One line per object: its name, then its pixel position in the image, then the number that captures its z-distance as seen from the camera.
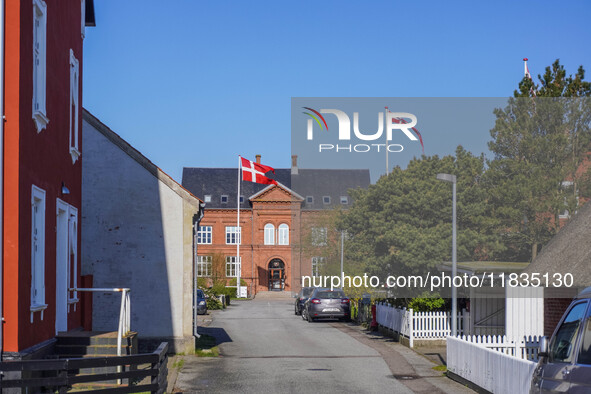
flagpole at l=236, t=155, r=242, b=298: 78.62
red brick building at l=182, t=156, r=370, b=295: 85.62
